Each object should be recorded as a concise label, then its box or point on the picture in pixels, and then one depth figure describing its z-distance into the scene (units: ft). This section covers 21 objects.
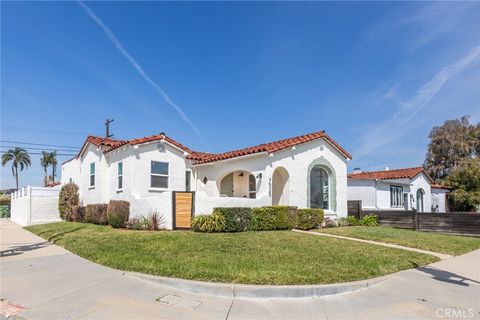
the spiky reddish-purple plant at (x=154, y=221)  45.19
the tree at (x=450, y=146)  123.85
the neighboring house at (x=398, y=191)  79.41
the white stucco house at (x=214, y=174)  50.93
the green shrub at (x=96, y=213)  54.96
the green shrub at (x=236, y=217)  42.78
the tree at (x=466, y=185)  92.17
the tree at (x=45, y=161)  248.69
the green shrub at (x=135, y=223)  45.98
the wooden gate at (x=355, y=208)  66.23
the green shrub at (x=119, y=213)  49.32
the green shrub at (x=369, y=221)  63.46
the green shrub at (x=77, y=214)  63.43
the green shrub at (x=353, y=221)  63.21
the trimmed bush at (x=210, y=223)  41.88
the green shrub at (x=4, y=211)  120.37
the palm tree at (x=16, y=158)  232.53
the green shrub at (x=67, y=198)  69.72
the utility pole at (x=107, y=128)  90.76
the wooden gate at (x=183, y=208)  45.11
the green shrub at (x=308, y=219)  50.75
